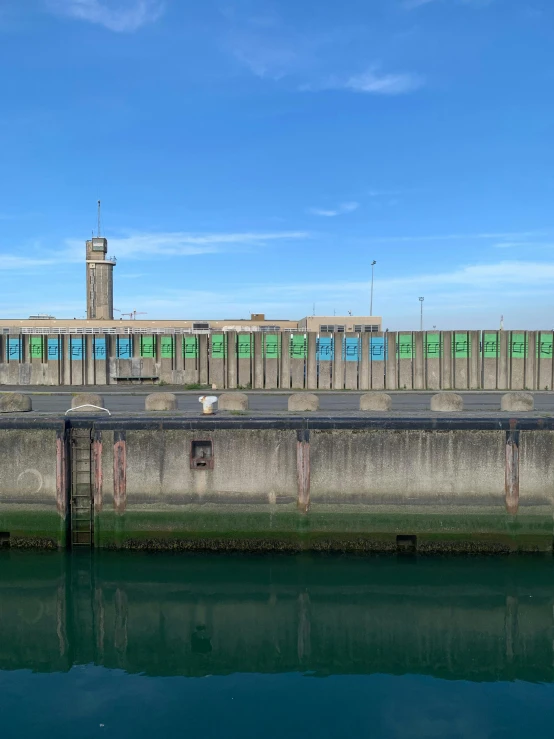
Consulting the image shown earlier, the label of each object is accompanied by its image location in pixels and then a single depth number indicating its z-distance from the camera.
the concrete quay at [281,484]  19.50
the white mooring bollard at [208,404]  22.19
